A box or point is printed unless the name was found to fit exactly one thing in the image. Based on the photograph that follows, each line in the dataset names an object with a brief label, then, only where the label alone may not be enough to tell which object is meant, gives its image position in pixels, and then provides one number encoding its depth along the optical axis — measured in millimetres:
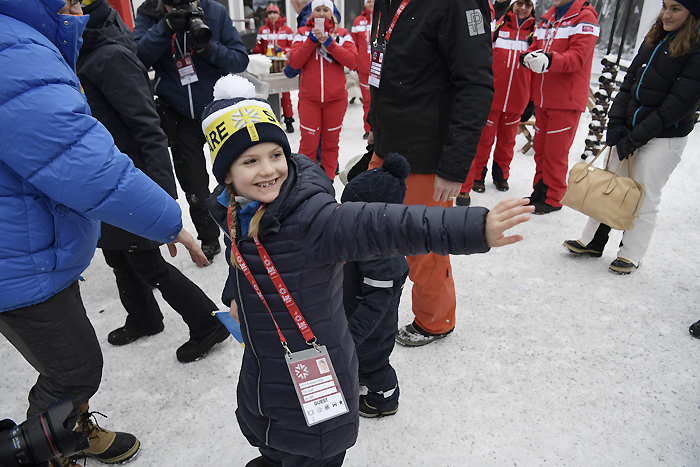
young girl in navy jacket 1120
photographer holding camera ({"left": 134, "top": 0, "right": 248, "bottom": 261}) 2914
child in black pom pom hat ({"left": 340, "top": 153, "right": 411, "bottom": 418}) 1710
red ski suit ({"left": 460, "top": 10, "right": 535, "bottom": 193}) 4406
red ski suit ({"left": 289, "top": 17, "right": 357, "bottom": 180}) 4527
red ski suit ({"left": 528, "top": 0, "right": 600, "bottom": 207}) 3775
